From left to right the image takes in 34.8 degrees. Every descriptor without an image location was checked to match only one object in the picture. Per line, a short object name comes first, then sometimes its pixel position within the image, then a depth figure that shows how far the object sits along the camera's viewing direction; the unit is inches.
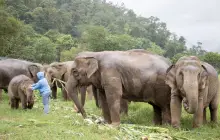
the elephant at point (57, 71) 783.1
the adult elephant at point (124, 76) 368.5
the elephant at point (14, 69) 626.5
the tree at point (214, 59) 2184.5
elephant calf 474.6
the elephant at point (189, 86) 318.0
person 455.8
